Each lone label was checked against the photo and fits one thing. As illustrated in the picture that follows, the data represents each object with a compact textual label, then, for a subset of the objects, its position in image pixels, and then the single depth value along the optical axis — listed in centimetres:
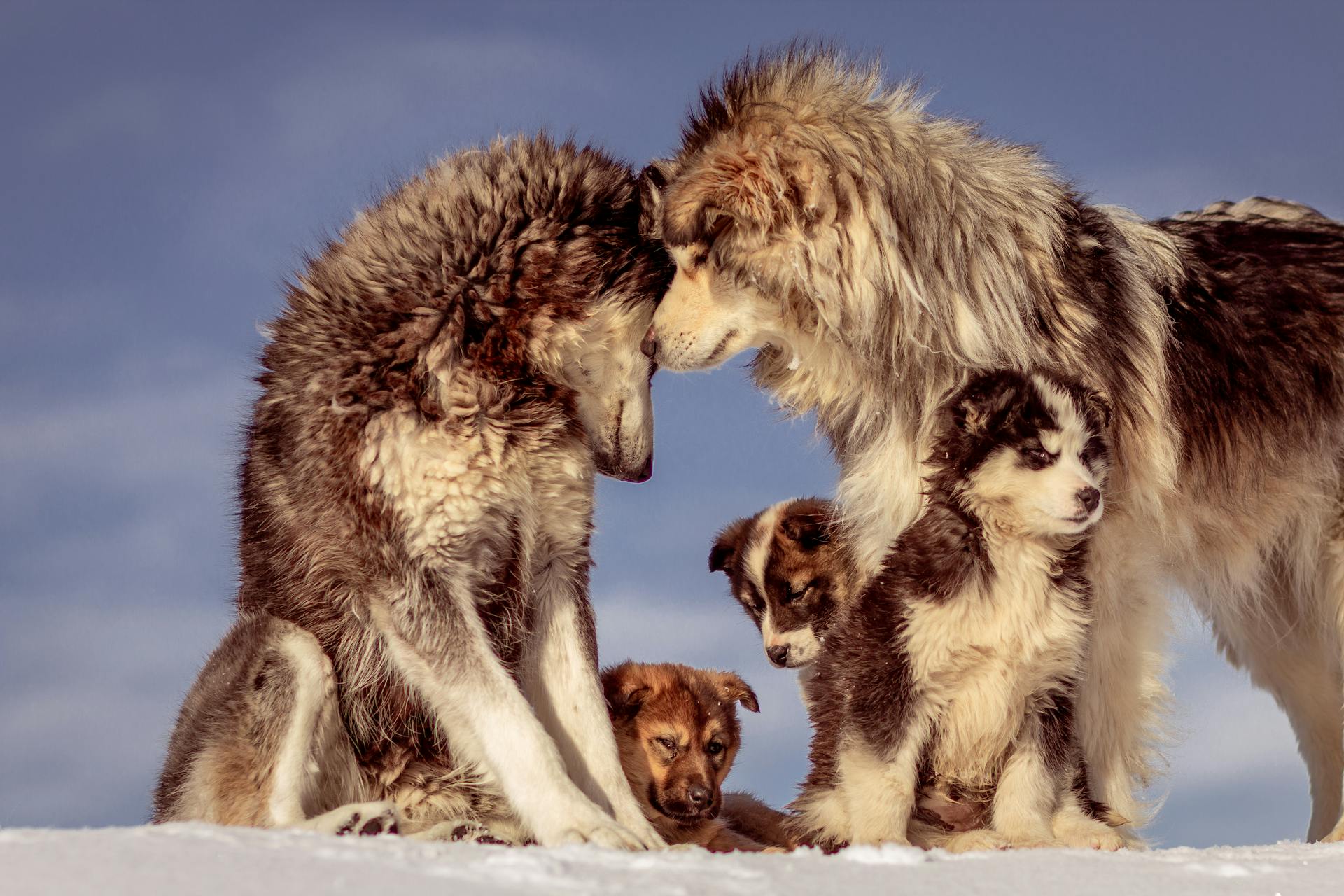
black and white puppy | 885
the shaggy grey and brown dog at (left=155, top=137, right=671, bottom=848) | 832
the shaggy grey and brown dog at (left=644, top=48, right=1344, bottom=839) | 943
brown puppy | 1085
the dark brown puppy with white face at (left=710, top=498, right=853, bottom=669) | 1186
